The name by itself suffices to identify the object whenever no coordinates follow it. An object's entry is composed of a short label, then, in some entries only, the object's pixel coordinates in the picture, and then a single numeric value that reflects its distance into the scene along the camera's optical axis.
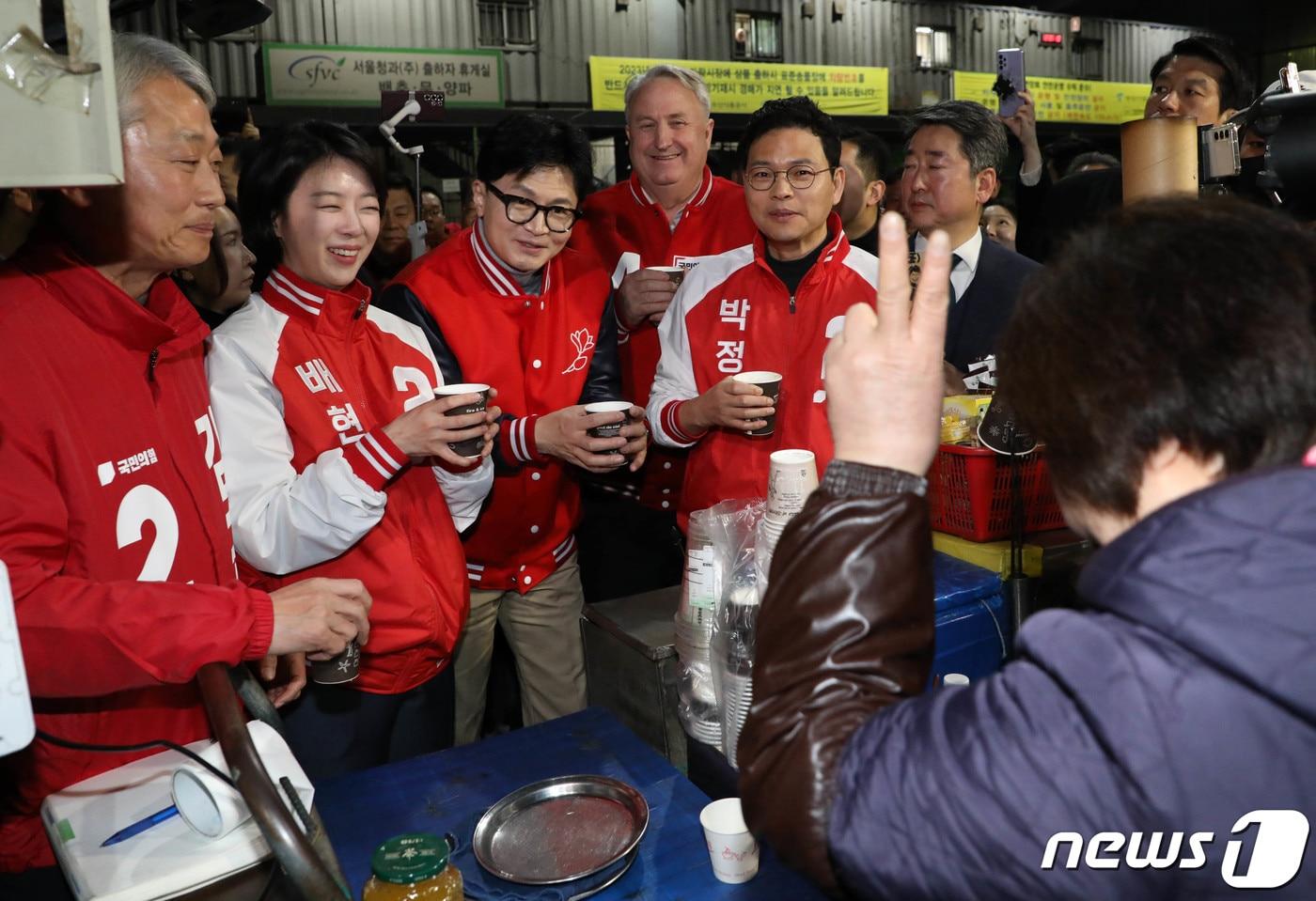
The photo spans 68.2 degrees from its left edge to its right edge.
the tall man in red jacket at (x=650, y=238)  3.29
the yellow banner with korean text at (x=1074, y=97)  14.80
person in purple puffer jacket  0.77
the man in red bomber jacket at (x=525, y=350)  2.64
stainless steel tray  1.47
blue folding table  1.44
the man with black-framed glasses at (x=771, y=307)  2.65
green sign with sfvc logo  10.57
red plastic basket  2.52
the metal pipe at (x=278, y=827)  1.00
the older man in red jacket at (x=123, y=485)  1.42
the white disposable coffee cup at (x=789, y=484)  1.72
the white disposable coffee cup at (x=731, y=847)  1.42
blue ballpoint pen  1.31
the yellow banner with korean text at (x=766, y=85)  12.06
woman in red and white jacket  1.95
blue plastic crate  2.25
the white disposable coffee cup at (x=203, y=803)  1.29
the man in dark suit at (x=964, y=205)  3.04
